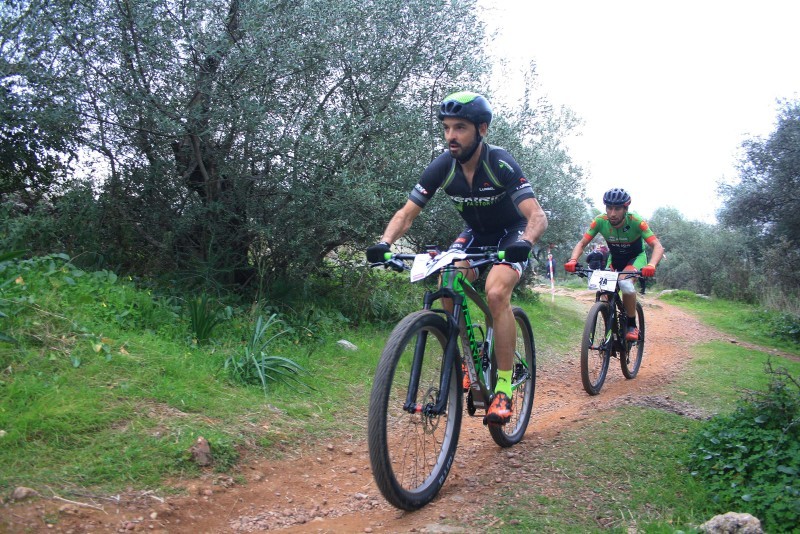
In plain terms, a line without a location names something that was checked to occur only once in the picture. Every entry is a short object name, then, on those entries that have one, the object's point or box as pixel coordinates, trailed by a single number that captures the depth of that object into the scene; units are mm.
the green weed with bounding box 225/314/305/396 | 5473
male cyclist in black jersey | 4145
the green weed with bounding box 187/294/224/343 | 5910
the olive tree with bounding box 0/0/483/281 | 6176
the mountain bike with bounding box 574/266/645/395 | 7043
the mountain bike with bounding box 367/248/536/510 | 3238
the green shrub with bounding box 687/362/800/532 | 3269
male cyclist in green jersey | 7699
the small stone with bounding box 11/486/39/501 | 3193
